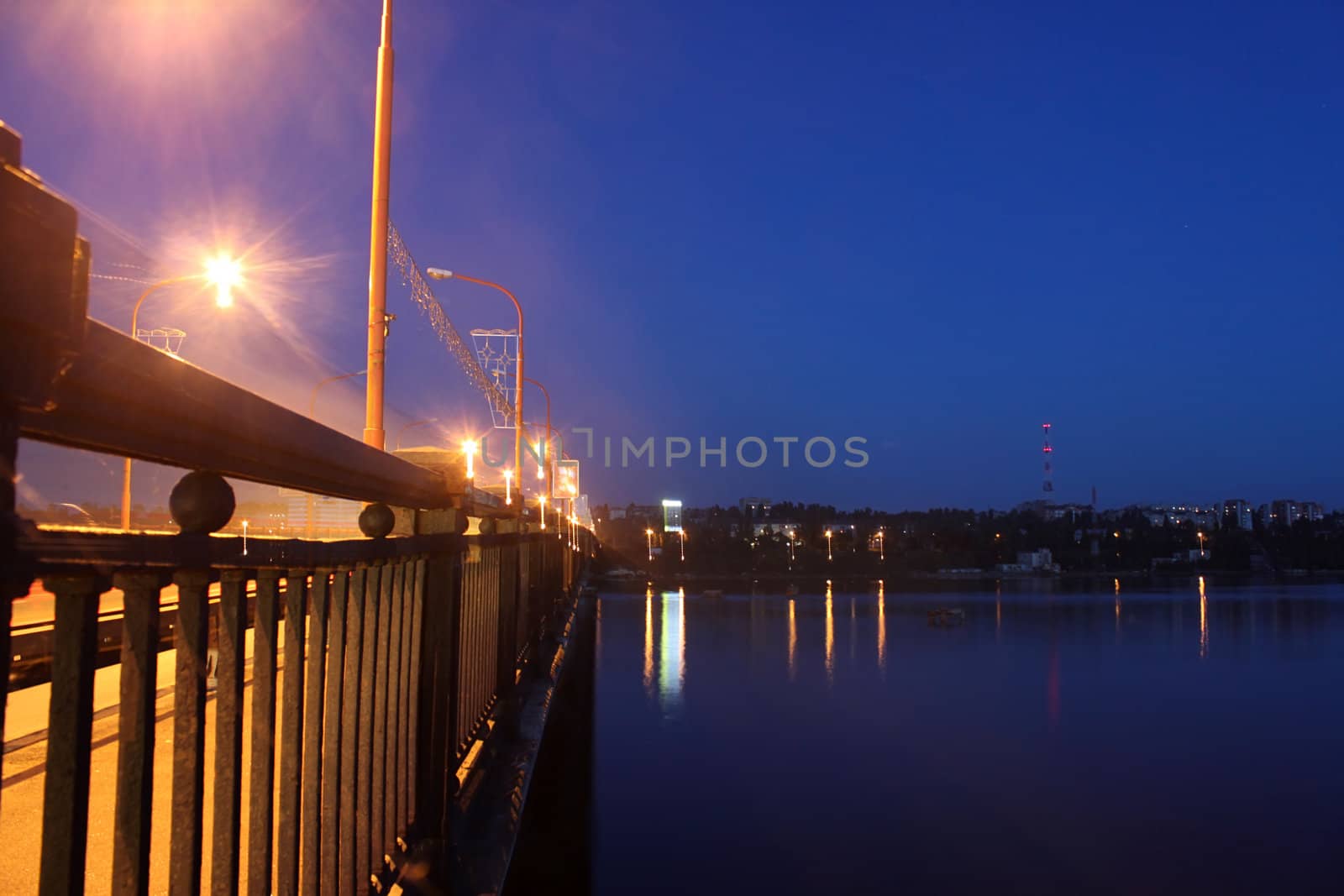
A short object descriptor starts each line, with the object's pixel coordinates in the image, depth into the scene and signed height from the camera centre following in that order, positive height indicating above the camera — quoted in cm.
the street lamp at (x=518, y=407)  1904 +231
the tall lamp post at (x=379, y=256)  913 +246
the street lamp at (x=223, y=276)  1391 +343
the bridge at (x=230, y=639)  101 -27
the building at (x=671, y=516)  11638 -81
